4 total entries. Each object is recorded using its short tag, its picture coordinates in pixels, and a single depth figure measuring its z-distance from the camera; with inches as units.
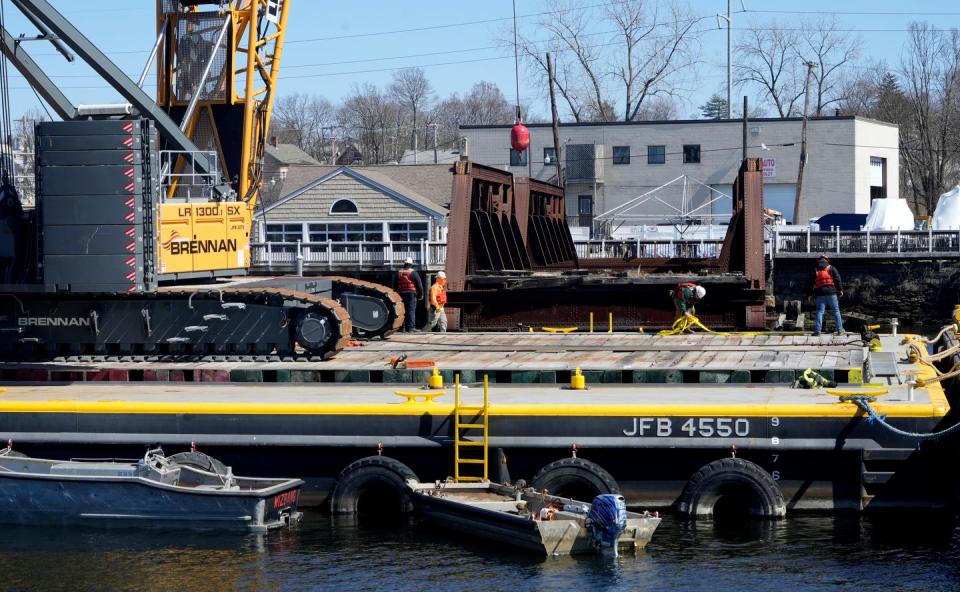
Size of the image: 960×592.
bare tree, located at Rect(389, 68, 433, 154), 5083.7
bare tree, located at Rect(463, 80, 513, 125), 5024.6
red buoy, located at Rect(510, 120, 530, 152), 1651.1
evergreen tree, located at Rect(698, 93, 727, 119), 5693.9
